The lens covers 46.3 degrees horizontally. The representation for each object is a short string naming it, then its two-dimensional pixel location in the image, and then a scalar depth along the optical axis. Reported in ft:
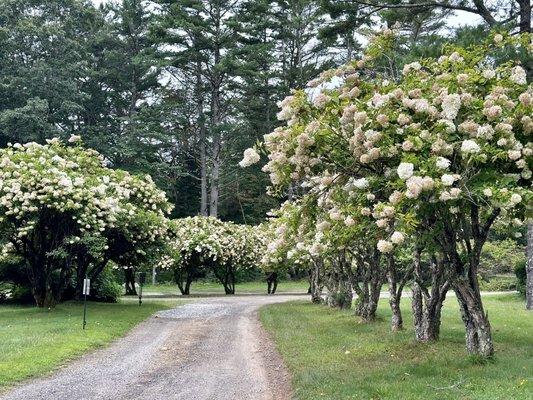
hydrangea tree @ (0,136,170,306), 62.18
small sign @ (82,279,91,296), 52.79
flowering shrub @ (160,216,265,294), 110.73
